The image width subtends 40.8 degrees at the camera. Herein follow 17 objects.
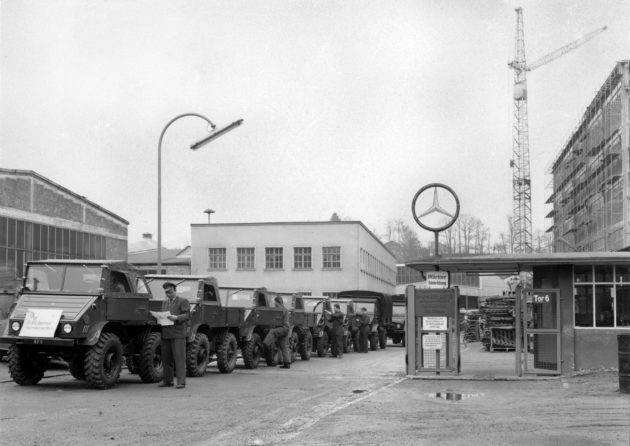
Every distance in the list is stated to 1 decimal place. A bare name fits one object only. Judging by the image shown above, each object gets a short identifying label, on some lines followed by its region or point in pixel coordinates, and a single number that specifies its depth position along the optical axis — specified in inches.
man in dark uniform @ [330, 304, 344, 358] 1122.0
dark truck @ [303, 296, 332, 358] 1096.8
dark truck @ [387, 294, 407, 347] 1589.6
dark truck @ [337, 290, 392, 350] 1398.9
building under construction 2108.8
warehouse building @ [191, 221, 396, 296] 2541.8
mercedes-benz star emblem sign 748.0
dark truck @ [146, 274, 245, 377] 693.9
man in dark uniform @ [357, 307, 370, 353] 1301.7
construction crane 3745.1
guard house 732.7
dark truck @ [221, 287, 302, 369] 822.5
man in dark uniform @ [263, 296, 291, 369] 853.2
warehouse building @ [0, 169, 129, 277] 1599.4
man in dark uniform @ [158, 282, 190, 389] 606.2
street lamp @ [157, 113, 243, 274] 952.0
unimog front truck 563.5
